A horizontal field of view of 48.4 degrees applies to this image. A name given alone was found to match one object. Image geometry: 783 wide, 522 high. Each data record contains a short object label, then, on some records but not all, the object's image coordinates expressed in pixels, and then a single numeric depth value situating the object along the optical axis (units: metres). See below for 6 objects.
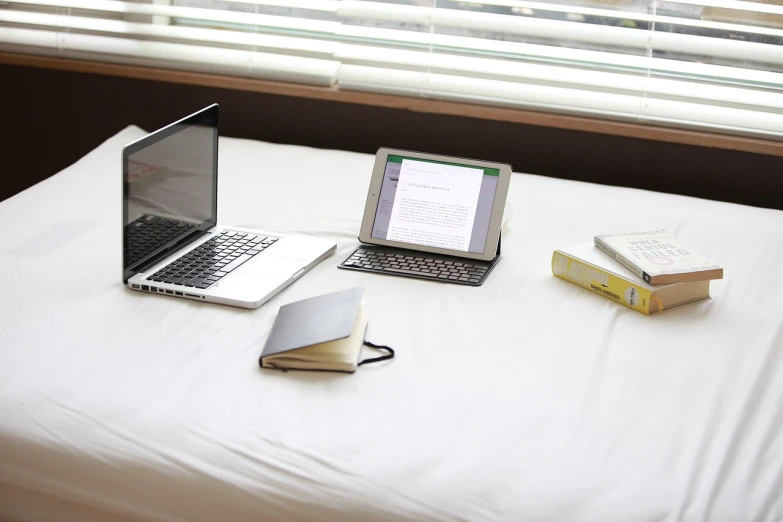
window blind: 2.32
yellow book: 1.55
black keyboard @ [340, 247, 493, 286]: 1.68
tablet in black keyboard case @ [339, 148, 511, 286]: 1.74
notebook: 1.33
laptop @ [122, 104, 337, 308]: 1.56
